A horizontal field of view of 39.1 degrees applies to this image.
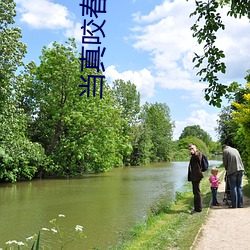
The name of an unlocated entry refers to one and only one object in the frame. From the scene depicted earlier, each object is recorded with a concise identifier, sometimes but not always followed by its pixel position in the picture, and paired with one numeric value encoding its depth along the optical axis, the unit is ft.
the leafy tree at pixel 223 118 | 75.99
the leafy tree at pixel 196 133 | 465.47
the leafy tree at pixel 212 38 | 12.12
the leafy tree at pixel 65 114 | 89.76
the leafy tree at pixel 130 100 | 200.54
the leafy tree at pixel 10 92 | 65.51
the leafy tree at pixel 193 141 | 360.07
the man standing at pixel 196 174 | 32.81
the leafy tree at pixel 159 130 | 240.73
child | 34.60
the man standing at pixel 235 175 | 33.17
